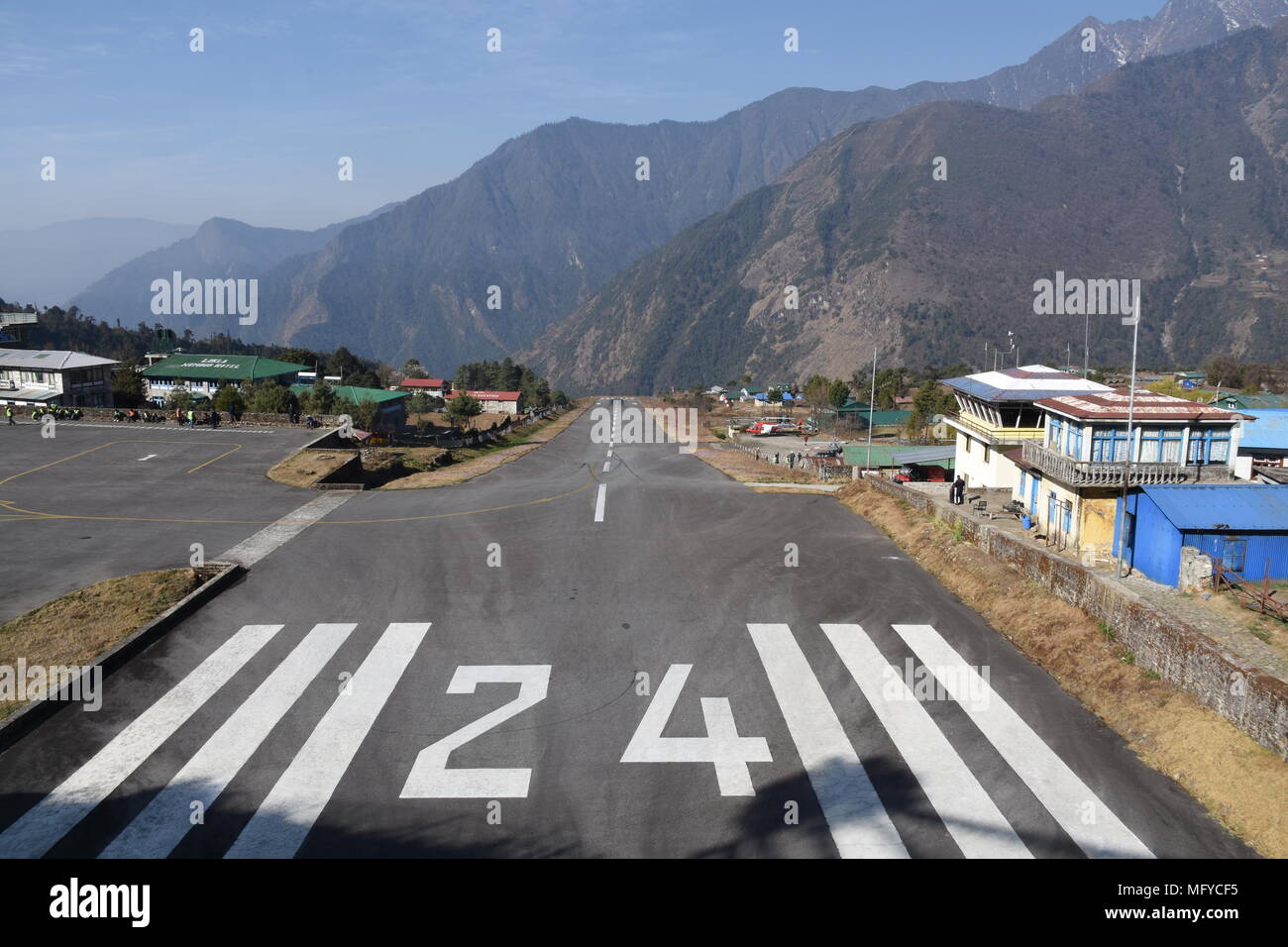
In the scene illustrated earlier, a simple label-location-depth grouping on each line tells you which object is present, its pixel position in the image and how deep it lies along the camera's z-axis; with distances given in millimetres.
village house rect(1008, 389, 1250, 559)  34750
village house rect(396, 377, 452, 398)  167925
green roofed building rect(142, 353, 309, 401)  110562
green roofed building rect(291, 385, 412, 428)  101438
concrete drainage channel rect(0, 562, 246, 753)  17844
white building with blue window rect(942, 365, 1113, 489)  47688
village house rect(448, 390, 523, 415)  158250
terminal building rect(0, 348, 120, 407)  78312
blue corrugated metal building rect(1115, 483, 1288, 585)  28406
